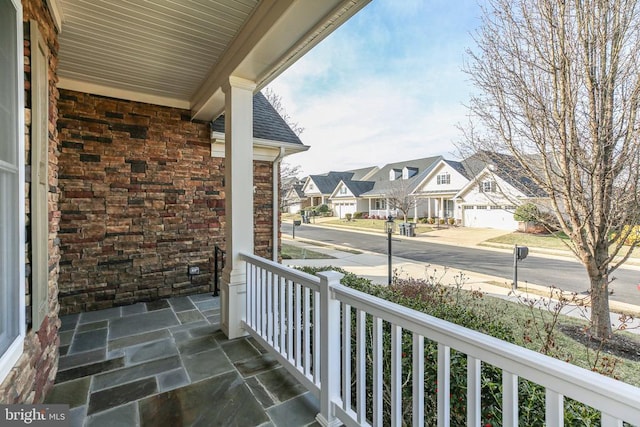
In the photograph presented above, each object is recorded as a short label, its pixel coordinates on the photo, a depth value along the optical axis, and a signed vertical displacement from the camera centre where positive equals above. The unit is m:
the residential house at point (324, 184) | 33.66 +2.66
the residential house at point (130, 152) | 1.57 +0.60
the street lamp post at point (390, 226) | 6.37 -0.45
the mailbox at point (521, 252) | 4.73 -0.73
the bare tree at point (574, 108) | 2.85 +1.08
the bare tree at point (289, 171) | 13.09 +1.60
